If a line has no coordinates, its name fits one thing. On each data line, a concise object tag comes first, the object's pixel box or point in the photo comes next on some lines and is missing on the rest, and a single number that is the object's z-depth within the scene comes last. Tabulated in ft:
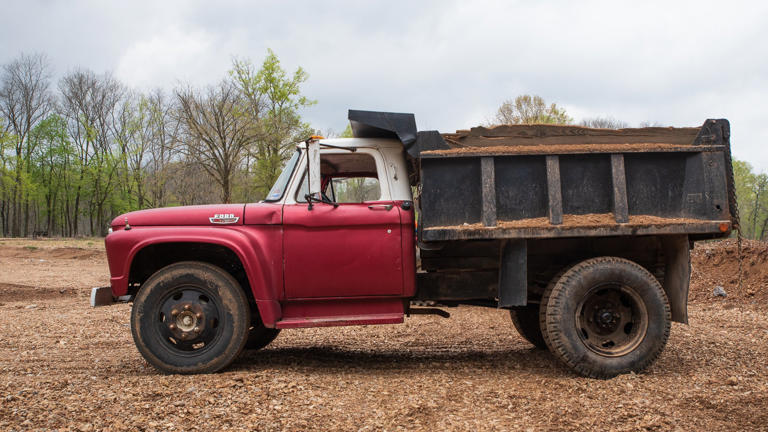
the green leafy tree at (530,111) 101.09
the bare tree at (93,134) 147.74
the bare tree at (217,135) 90.17
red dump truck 15.26
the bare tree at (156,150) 138.41
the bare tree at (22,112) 144.36
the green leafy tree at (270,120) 91.81
